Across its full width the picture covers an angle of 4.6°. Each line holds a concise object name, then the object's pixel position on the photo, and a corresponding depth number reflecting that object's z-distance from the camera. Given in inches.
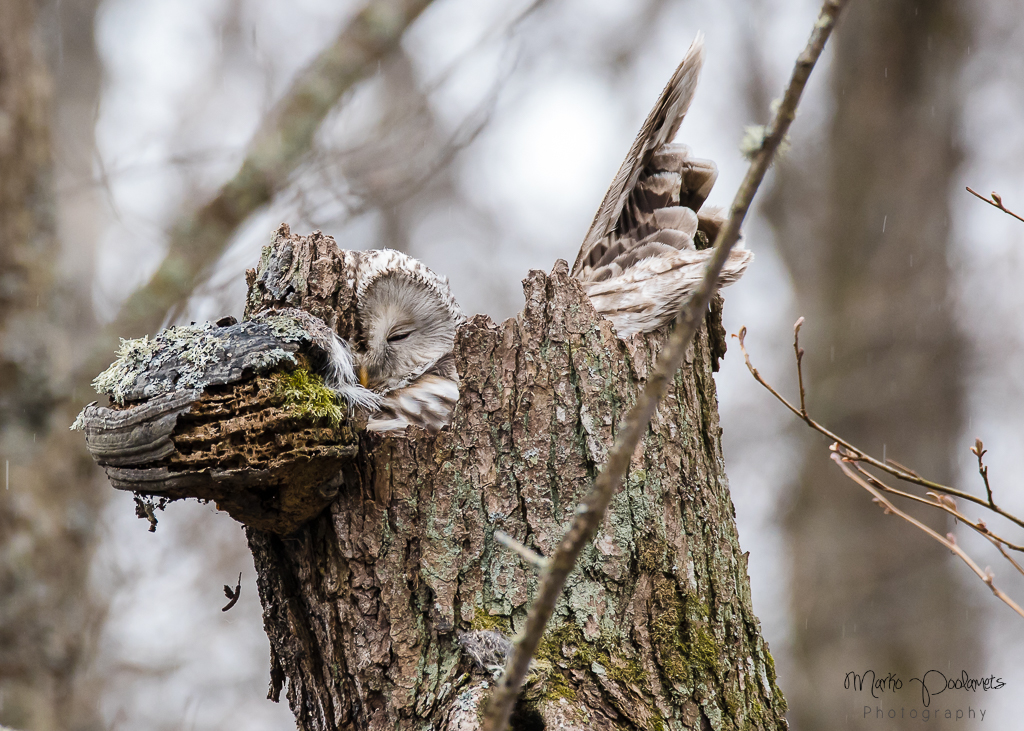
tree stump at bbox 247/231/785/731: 491.3
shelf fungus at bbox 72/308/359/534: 488.3
